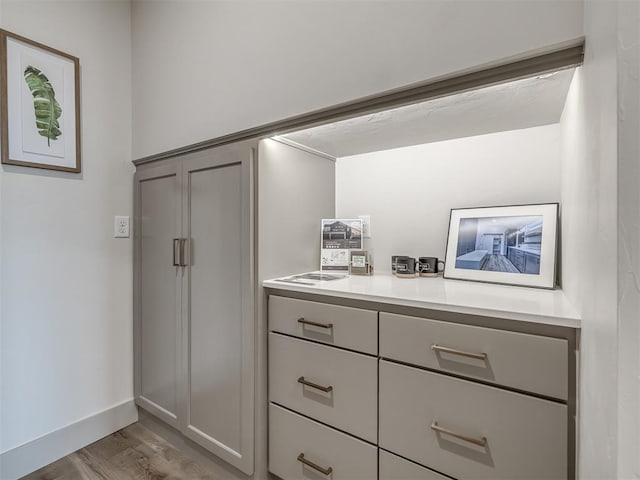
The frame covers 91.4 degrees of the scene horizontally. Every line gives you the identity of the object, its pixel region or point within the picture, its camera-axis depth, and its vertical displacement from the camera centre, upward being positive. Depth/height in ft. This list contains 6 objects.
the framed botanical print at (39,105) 4.92 +2.24
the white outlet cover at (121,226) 6.24 +0.24
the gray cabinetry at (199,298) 4.66 -1.02
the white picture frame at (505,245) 3.95 -0.09
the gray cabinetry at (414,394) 2.71 -1.64
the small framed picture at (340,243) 5.62 -0.09
